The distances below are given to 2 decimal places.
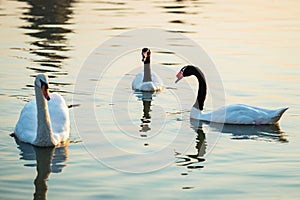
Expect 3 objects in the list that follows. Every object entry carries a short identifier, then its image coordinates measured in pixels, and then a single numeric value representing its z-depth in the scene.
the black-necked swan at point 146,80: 16.75
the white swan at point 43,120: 11.09
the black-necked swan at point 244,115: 13.34
